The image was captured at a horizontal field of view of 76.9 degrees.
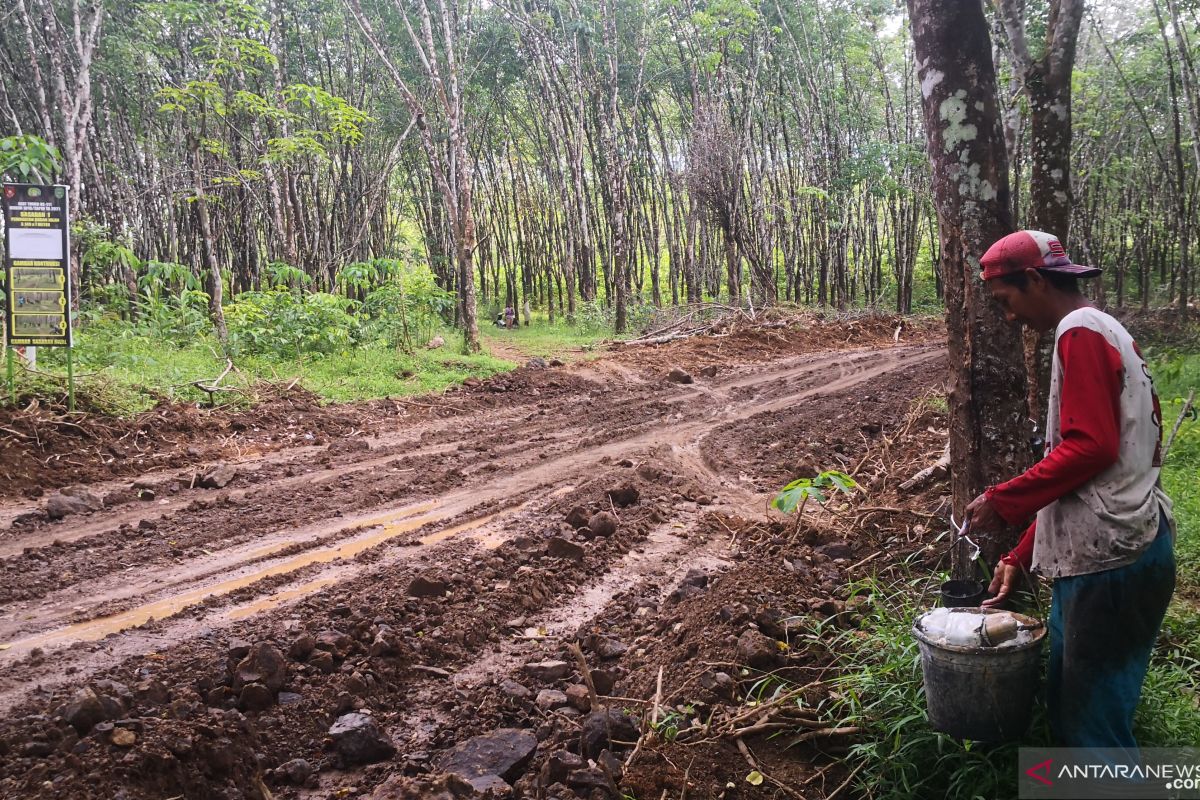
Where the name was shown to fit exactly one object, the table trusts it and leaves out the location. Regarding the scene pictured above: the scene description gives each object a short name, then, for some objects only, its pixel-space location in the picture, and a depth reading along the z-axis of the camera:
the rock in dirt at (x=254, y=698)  3.04
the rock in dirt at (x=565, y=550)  4.68
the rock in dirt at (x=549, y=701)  3.13
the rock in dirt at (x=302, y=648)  3.39
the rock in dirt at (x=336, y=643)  3.44
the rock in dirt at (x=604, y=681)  3.25
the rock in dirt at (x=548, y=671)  3.36
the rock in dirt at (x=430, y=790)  2.53
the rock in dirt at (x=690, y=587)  4.07
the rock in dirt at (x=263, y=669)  3.13
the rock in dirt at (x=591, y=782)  2.46
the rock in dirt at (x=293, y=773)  2.74
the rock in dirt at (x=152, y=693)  2.98
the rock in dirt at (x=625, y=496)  5.80
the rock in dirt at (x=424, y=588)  4.07
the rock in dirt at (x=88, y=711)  2.79
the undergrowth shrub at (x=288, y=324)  10.69
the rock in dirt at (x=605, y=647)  3.57
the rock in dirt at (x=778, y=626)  3.45
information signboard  6.68
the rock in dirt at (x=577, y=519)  5.14
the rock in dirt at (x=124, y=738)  2.68
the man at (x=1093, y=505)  1.99
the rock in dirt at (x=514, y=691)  3.19
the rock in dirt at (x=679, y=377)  11.09
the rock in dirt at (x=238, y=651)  3.33
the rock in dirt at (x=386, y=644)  3.44
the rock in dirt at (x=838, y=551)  4.37
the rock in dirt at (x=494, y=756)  2.69
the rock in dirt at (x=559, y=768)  2.55
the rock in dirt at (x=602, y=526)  5.09
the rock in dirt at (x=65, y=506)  5.35
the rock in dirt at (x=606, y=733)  2.76
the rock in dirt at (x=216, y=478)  6.11
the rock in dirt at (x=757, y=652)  3.15
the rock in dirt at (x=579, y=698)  3.10
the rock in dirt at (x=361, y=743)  2.86
